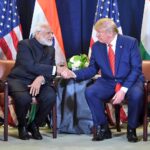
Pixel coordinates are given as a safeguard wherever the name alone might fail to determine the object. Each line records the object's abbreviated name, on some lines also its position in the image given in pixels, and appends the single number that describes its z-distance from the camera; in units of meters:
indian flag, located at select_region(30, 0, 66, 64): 9.81
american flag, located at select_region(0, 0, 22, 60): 9.64
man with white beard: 7.87
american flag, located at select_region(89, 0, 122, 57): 9.74
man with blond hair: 7.70
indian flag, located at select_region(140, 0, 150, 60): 9.78
